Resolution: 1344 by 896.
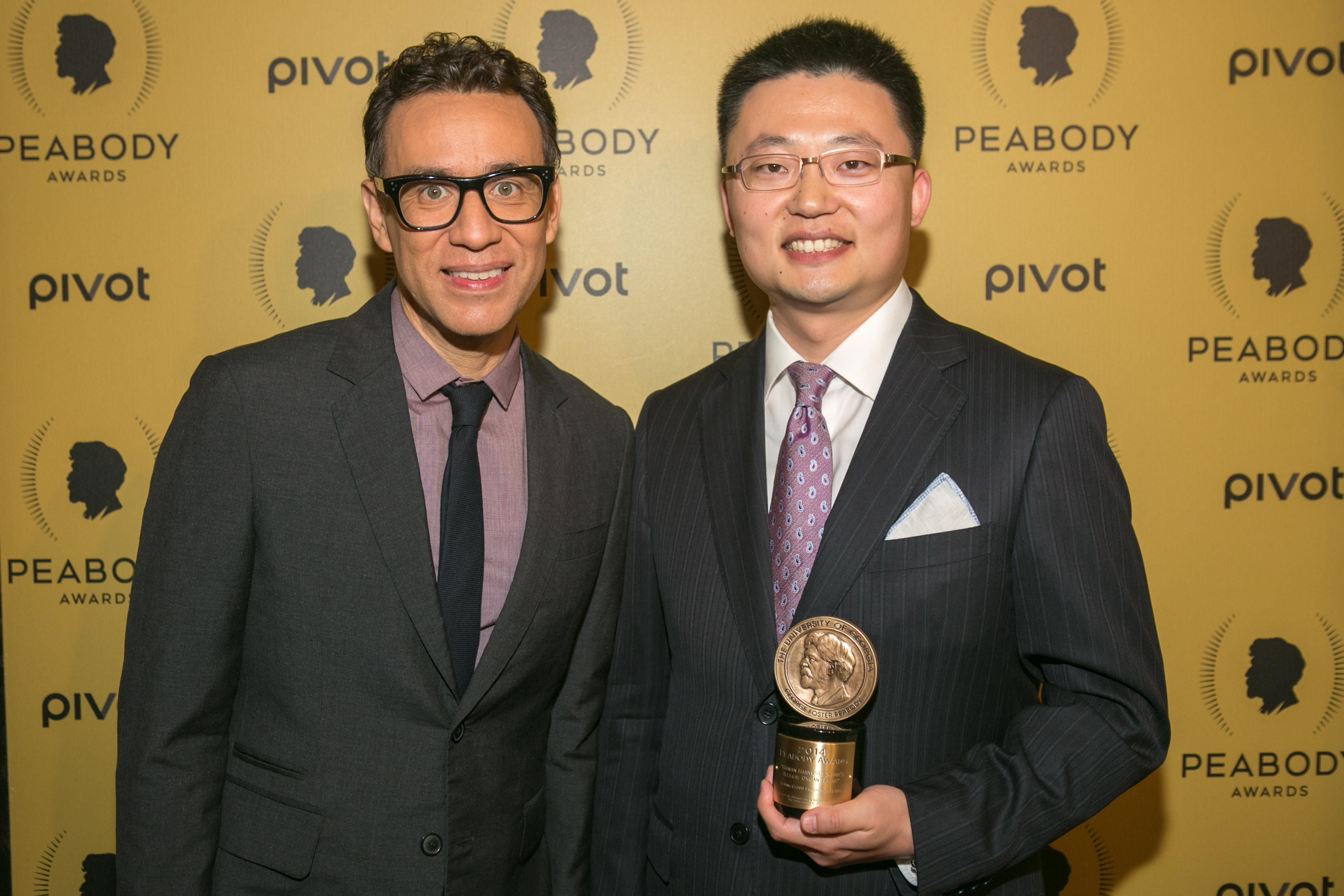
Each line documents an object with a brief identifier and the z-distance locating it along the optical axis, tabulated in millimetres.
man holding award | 1619
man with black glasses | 1693
